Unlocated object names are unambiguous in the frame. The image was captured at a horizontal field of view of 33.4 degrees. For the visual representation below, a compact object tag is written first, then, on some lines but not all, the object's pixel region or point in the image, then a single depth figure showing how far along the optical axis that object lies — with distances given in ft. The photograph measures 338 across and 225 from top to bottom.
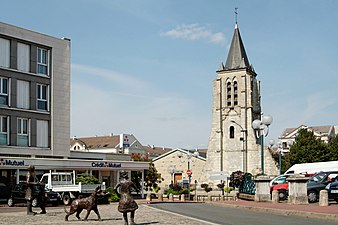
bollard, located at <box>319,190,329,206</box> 78.89
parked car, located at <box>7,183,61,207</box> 115.41
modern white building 139.74
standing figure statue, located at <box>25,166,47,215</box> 74.23
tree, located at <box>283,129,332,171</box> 267.18
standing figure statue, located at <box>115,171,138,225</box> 53.36
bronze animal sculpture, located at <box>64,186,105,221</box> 63.05
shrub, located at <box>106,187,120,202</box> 128.35
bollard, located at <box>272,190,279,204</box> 92.63
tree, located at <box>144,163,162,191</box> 225.68
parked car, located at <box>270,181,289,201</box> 101.22
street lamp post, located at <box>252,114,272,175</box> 92.27
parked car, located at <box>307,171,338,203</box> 91.66
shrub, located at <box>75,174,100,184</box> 131.13
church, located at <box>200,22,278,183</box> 308.19
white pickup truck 118.32
